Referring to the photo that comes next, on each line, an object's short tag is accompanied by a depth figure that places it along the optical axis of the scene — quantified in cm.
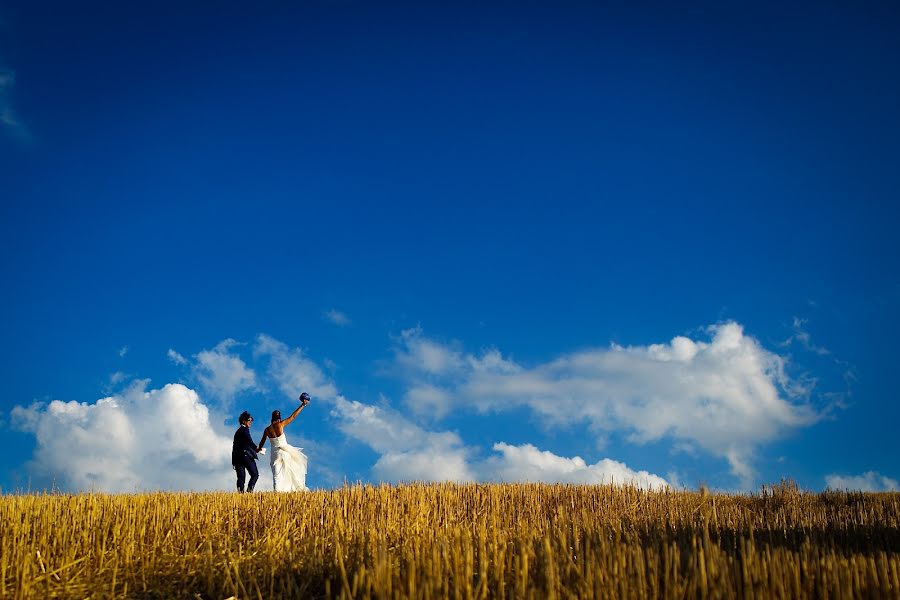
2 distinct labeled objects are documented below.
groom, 1741
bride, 1784
